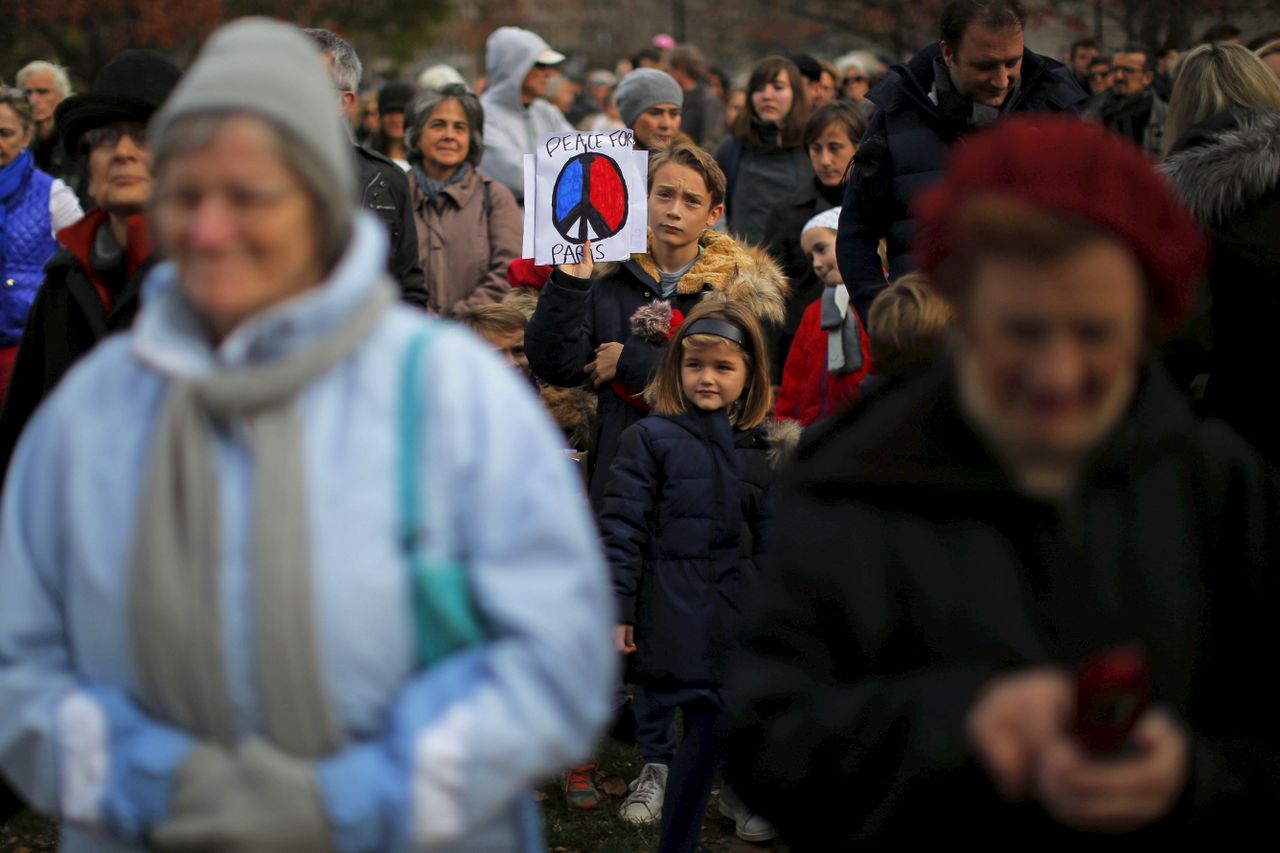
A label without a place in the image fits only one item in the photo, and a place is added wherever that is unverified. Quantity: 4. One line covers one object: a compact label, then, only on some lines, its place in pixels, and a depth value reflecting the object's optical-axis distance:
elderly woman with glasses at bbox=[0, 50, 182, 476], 7.59
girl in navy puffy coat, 10.02
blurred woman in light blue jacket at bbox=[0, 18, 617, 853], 4.13
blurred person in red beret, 4.29
